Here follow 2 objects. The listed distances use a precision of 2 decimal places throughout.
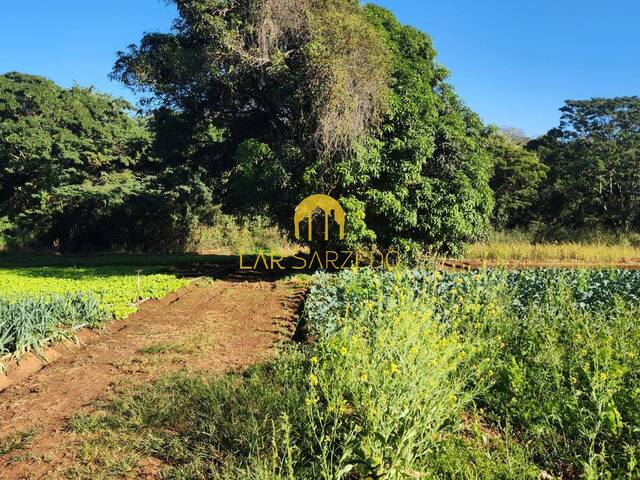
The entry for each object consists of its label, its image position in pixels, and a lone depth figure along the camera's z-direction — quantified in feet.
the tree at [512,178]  70.03
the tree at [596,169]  71.26
